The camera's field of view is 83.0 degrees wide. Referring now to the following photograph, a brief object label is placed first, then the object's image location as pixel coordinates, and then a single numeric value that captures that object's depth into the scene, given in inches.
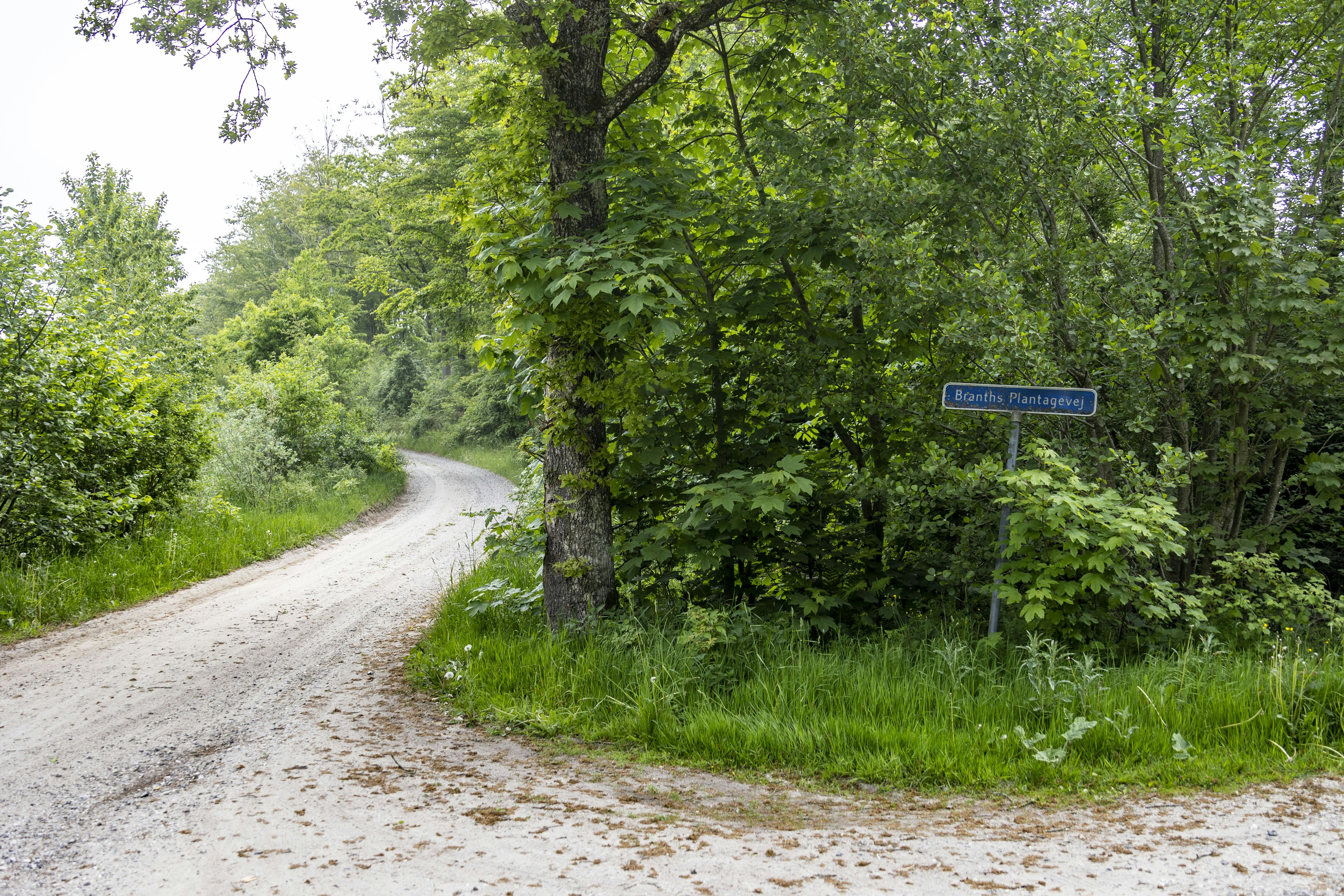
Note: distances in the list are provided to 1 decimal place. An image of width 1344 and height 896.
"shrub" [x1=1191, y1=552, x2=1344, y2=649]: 201.8
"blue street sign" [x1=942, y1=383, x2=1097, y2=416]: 198.2
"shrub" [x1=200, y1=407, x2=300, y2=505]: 594.2
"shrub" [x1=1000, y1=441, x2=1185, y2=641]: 181.5
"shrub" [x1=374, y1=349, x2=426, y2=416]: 1596.9
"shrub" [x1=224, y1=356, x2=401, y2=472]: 729.6
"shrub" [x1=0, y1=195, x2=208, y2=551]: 311.9
